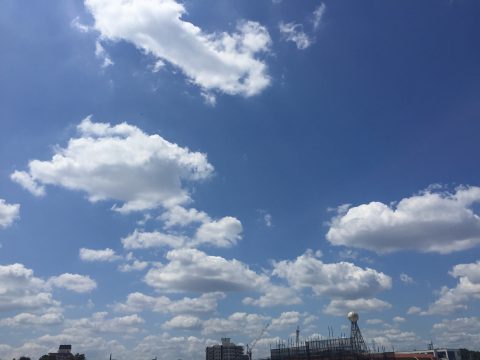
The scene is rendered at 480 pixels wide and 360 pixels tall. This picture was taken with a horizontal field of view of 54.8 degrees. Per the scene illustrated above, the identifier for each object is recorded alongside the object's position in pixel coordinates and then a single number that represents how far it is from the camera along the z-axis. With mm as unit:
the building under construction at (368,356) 191125
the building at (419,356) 195938
